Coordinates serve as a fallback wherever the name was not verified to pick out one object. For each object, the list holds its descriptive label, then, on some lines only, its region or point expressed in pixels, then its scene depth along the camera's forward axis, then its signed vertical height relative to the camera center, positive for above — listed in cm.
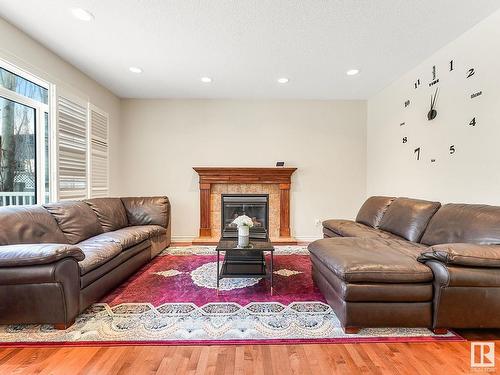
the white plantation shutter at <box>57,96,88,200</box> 324 +50
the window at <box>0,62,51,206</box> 274 +54
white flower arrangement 269 -37
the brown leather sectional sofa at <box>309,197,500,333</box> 179 -71
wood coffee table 252 -82
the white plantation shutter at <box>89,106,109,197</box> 395 +53
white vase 266 -51
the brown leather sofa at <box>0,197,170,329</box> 183 -61
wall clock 264 +99
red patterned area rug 185 -108
